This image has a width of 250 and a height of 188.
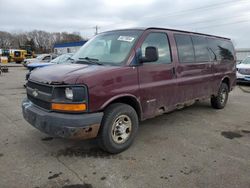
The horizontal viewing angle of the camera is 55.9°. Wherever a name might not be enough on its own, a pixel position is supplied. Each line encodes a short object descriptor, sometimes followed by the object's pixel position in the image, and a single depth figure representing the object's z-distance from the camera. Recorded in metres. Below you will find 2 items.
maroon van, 3.32
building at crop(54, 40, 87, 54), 44.84
